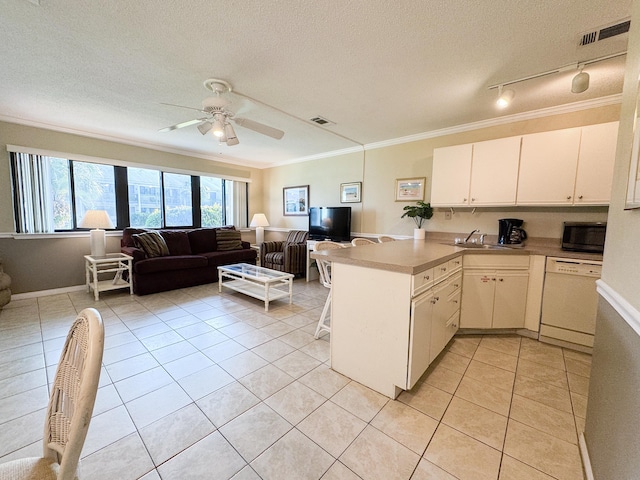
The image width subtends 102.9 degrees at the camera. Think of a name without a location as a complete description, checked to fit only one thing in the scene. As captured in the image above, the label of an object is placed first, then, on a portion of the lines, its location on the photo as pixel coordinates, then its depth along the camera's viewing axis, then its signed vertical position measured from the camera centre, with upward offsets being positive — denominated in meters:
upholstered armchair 4.72 -0.70
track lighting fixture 1.96 +1.22
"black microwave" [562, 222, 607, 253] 2.41 -0.12
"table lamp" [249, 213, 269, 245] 5.72 -0.12
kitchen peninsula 1.65 -0.65
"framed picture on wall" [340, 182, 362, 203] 4.60 +0.51
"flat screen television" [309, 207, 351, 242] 4.60 -0.08
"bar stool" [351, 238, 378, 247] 3.03 -0.26
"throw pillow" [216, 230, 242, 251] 5.14 -0.46
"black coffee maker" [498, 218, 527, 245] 2.94 -0.10
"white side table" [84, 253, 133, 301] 3.56 -0.81
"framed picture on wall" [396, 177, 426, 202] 3.82 +0.49
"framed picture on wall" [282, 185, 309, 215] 5.47 +0.41
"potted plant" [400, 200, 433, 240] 3.62 +0.14
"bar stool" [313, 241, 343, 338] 2.49 -0.53
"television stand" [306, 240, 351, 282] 4.80 -0.95
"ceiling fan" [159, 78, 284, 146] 2.36 +0.99
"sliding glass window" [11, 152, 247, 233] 3.57 +0.34
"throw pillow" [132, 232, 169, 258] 4.02 -0.45
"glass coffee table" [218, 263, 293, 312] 3.32 -0.89
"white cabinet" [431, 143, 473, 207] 3.10 +0.58
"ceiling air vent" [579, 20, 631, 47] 1.63 +1.28
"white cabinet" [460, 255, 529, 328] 2.61 -0.70
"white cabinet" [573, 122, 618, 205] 2.37 +0.58
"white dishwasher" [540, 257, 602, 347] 2.31 -0.71
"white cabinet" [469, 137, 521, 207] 2.81 +0.58
